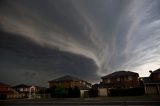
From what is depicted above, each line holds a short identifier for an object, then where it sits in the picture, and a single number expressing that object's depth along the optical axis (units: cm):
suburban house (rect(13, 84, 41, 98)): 3977
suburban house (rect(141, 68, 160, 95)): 2284
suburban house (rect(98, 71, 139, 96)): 2948
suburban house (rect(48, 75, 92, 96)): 3742
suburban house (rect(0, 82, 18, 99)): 3571
